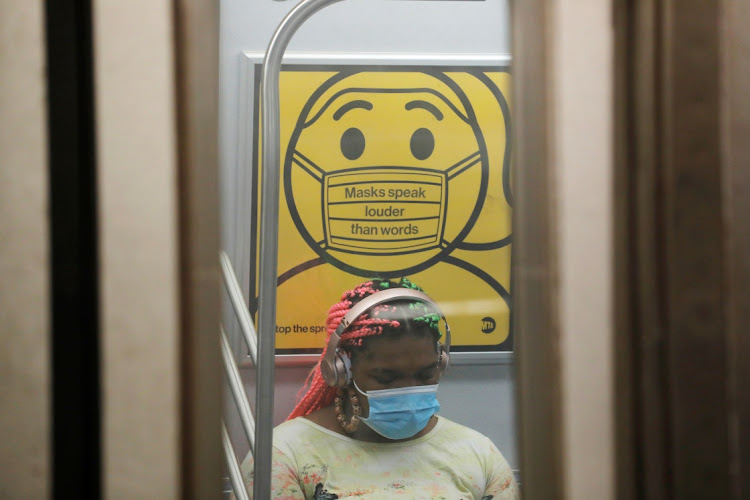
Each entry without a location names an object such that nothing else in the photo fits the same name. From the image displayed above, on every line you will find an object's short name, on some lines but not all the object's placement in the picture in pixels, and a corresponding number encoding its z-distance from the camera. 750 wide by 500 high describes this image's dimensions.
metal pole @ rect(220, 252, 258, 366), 4.11
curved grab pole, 4.10
